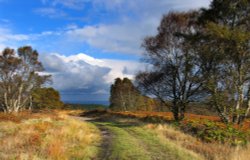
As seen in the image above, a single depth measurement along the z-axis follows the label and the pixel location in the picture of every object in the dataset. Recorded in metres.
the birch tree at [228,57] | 18.67
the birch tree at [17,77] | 42.47
